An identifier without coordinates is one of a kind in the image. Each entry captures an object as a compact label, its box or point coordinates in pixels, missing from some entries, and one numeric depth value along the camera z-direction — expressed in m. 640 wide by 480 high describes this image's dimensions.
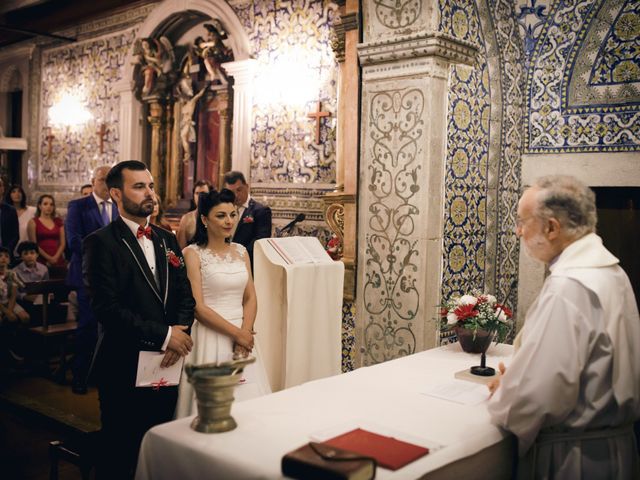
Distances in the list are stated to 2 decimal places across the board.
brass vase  2.25
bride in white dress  3.98
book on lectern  4.27
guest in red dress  7.95
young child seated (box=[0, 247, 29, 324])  6.45
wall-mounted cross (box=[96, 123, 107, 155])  9.42
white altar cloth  2.15
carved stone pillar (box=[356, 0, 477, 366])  4.43
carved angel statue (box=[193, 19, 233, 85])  7.85
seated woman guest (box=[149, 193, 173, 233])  7.05
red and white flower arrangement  3.44
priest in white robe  2.33
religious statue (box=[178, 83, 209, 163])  8.41
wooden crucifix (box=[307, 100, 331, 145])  6.70
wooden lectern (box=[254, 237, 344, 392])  4.24
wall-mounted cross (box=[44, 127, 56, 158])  10.42
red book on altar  2.11
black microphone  6.14
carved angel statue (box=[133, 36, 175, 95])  8.53
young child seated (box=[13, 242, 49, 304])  6.92
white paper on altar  2.78
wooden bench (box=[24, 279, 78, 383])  6.27
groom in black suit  3.27
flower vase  3.42
